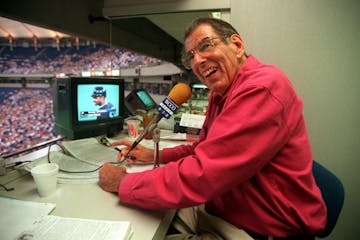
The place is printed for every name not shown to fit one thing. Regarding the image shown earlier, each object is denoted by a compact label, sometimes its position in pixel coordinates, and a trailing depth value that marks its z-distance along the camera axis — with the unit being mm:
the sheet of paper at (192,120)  1668
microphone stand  970
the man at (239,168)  648
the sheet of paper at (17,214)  595
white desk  666
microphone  1009
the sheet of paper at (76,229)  567
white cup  786
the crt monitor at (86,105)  1298
